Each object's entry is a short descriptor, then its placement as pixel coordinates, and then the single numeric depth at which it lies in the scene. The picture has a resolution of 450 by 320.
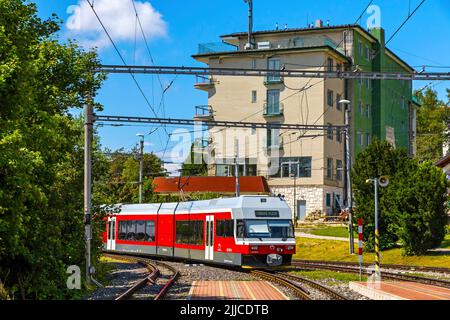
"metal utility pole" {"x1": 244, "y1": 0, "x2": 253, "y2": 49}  72.12
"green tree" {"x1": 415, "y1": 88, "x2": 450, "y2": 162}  96.98
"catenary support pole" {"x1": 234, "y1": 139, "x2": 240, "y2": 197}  70.29
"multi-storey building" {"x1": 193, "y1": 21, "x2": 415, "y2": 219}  67.81
